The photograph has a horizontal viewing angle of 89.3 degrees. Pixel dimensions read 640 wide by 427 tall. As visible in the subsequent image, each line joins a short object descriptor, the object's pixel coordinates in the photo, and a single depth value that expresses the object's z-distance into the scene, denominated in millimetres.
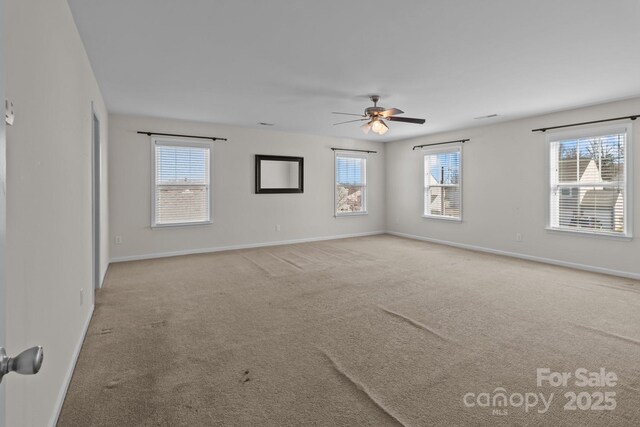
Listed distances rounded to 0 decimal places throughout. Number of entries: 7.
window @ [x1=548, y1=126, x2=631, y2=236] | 4555
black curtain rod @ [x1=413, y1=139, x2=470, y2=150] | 6534
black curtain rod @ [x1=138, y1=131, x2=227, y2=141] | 5496
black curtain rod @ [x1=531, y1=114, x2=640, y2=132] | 4345
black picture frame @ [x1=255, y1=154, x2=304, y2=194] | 6625
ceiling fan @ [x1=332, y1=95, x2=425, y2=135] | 4324
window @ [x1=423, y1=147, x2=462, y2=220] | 6797
